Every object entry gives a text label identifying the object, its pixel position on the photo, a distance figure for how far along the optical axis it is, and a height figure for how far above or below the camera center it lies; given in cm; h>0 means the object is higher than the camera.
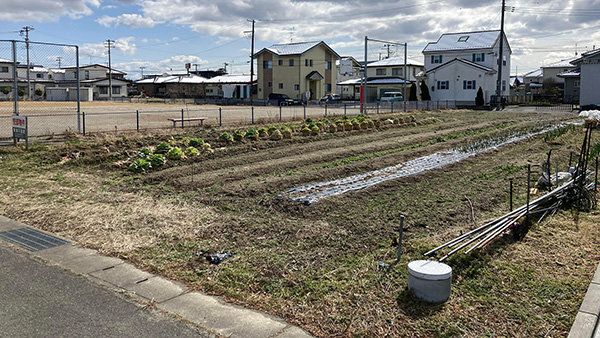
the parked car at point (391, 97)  5850 +385
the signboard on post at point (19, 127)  1440 -1
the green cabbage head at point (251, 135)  1741 -27
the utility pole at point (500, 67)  4966 +641
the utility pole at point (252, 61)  6756 +916
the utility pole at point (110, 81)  7801 +751
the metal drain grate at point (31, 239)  692 -166
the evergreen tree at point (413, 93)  6308 +454
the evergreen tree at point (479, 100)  5341 +307
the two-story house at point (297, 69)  6750 +822
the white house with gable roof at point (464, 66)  5719 +745
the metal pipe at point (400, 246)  578 -144
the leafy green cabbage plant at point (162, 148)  1427 -61
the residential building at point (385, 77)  6575 +720
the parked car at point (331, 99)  6170 +391
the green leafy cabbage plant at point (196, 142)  1528 -46
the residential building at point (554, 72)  8081 +1003
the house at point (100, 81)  8506 +815
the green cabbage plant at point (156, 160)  1297 -88
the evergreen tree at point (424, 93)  5828 +417
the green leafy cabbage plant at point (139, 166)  1253 -100
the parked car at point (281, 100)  5689 +335
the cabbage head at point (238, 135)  1678 -27
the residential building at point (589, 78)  3981 +416
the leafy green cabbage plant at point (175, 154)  1372 -75
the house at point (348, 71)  7225 +893
